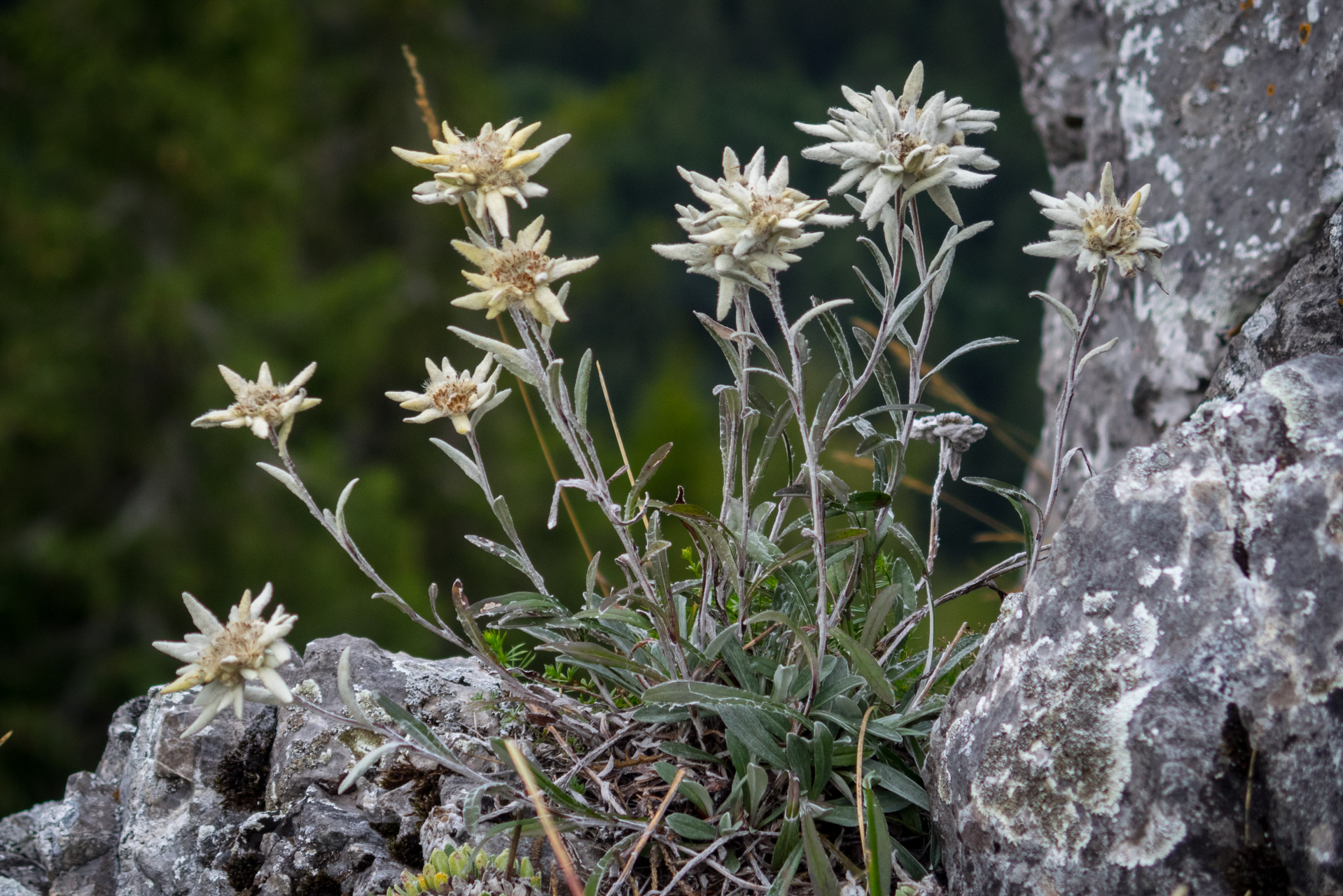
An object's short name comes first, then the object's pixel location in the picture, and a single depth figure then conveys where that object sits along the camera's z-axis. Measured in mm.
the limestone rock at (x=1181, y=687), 1643
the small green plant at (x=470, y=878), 1701
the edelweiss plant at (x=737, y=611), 1685
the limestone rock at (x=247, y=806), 1752
